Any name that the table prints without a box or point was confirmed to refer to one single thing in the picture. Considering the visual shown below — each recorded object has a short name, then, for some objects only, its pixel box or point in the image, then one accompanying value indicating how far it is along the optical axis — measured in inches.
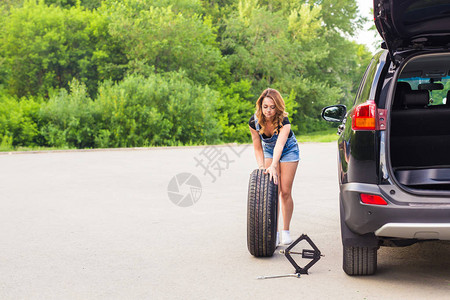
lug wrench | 198.1
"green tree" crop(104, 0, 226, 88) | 1779.0
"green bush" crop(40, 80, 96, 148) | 1283.2
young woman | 233.9
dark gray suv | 170.1
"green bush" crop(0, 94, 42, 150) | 1277.1
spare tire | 217.2
